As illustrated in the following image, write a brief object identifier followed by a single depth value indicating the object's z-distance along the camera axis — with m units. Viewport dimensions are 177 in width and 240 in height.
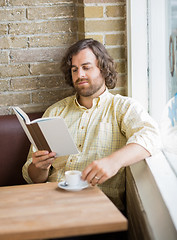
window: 1.94
